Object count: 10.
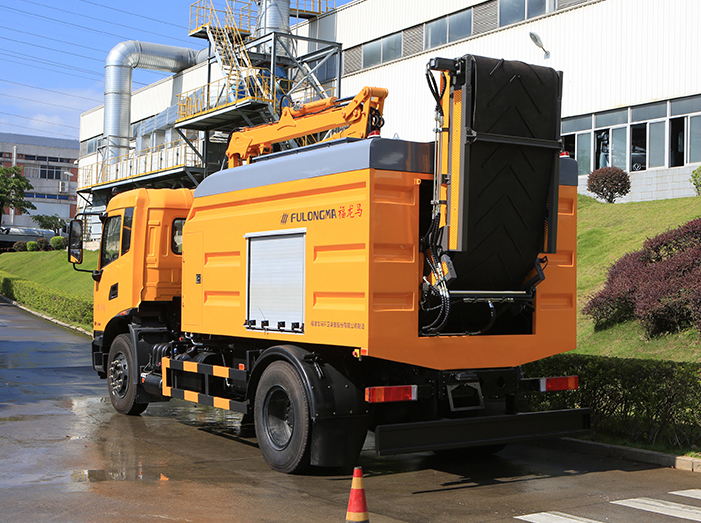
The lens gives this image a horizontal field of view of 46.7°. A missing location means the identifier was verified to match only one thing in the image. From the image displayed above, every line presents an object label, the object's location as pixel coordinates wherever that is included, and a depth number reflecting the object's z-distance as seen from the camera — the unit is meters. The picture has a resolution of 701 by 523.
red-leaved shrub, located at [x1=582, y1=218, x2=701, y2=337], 13.28
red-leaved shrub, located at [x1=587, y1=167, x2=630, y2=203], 24.78
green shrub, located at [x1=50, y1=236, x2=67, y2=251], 55.88
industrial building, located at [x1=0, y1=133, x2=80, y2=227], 121.12
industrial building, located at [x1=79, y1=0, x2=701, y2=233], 24.62
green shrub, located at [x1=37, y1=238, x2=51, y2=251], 62.81
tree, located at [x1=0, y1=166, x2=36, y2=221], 63.38
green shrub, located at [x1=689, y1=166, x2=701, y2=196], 21.61
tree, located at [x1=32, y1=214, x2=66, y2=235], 89.98
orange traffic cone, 4.91
